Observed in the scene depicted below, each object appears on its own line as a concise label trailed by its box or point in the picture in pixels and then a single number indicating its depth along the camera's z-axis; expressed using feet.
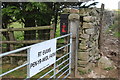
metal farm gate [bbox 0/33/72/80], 13.57
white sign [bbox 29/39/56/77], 8.55
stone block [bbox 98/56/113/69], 15.93
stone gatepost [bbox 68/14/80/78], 13.62
